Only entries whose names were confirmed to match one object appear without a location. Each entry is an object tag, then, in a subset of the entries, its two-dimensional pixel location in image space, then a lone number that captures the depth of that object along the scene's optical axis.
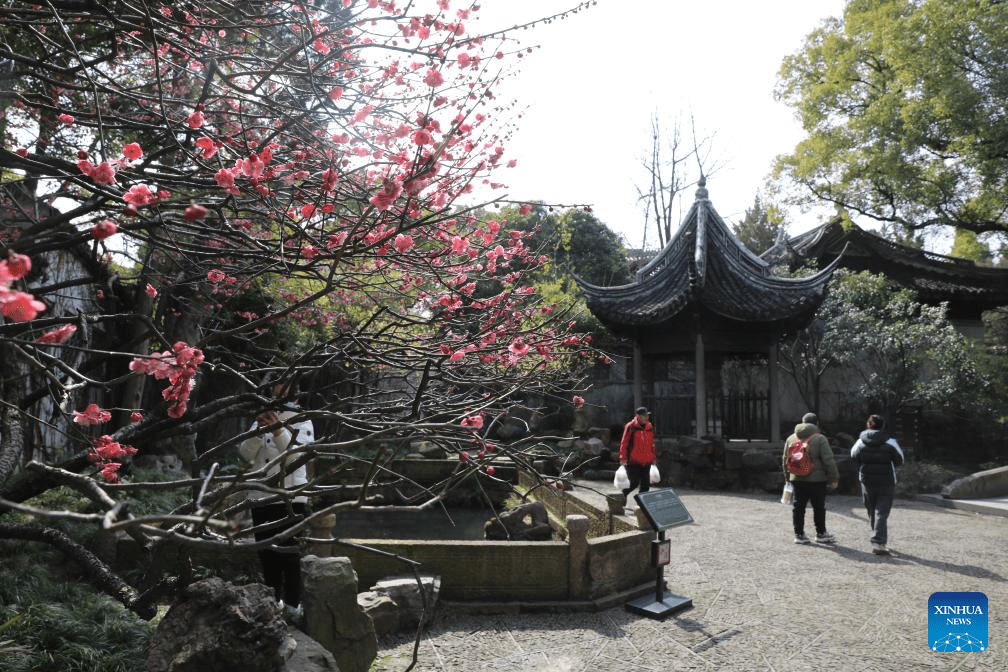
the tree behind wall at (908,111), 12.60
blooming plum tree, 2.47
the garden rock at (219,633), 3.01
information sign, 5.78
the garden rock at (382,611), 4.81
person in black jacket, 7.48
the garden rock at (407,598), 5.01
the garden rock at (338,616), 4.04
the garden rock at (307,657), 3.37
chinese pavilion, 13.09
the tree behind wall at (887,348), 13.34
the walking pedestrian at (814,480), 7.62
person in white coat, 4.63
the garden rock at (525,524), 7.57
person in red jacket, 8.77
